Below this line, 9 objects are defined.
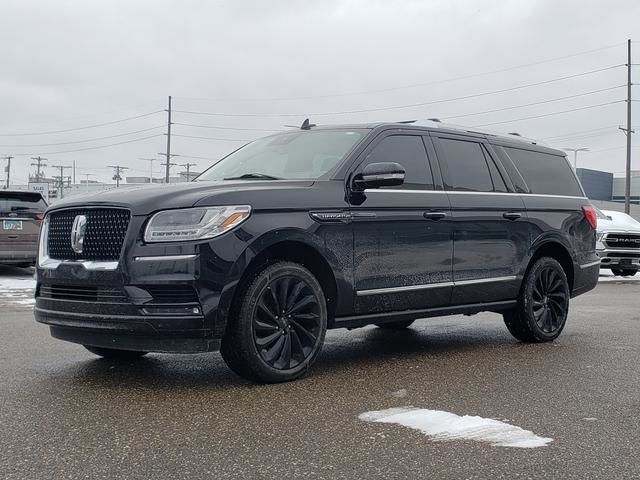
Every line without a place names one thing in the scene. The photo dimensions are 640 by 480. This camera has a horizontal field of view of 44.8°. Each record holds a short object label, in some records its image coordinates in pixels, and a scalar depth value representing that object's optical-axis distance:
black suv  4.64
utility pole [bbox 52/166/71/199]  114.06
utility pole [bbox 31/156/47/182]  114.44
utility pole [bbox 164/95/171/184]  57.97
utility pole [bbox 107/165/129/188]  104.94
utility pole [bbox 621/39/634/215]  40.94
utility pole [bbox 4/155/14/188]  99.50
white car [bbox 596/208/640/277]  16.86
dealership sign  84.97
